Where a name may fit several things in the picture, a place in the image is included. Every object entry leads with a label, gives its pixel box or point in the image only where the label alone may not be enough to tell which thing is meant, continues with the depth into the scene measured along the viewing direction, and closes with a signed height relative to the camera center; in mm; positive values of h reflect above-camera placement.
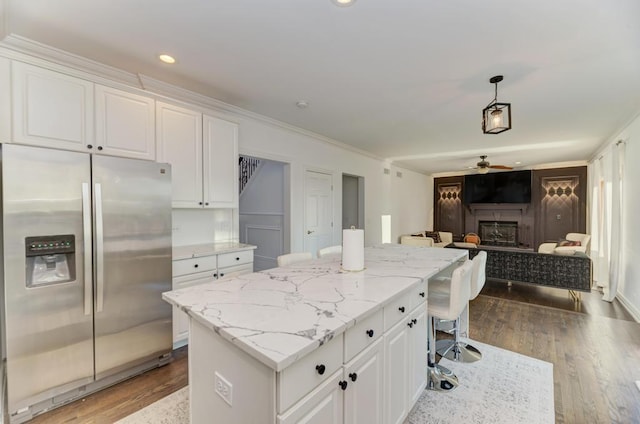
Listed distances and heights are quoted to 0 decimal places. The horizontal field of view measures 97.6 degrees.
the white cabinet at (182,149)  2693 +613
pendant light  2514 +838
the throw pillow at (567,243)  4906 -620
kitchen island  978 -578
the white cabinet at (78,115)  1947 +743
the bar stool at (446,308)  1998 -753
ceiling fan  6000 +915
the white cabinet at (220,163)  3053 +530
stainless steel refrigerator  1804 -453
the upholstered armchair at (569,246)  4479 -657
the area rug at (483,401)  1881 -1404
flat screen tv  8172 +649
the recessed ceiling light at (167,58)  2305 +1265
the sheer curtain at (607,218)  4125 -175
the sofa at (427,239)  5975 -723
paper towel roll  1938 -301
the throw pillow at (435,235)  7505 -718
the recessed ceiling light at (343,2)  1671 +1245
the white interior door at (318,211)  4613 -28
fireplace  8594 -757
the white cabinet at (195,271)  2652 -624
